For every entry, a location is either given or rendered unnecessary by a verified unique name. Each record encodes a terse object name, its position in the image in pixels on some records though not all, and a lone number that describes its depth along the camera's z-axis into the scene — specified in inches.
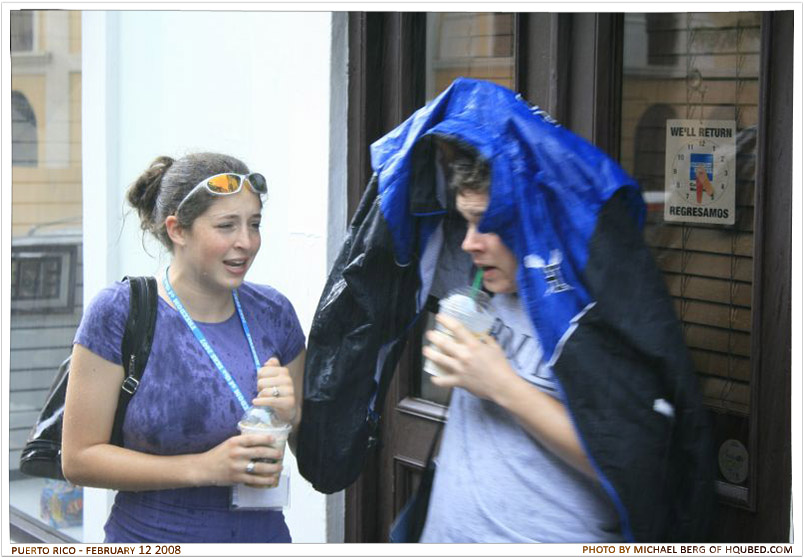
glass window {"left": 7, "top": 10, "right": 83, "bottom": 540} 265.1
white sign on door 222.1
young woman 216.5
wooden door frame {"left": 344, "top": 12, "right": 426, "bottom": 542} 259.8
